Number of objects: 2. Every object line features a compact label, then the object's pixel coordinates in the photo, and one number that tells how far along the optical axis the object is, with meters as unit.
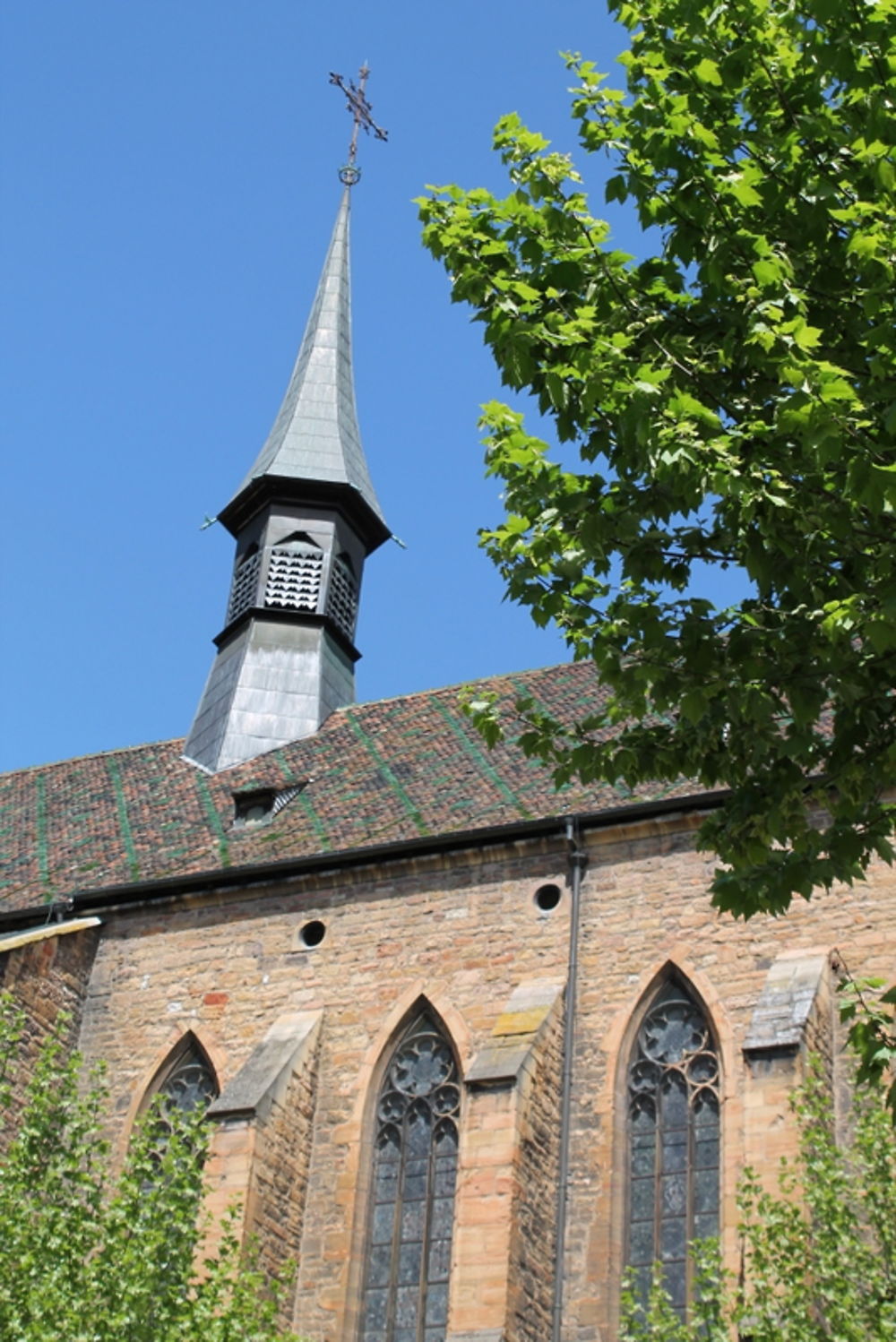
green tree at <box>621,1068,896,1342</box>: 11.15
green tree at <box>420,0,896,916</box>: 7.64
